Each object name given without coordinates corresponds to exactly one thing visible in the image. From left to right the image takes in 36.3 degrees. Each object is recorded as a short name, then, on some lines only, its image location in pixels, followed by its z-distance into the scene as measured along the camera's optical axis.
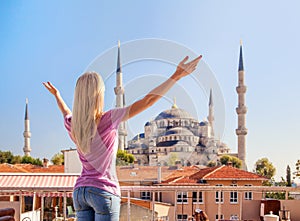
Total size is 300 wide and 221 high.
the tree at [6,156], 43.62
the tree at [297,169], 25.48
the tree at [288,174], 38.84
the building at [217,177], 25.79
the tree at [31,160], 45.31
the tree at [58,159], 43.78
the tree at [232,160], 46.75
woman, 1.50
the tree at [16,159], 44.28
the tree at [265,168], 47.46
